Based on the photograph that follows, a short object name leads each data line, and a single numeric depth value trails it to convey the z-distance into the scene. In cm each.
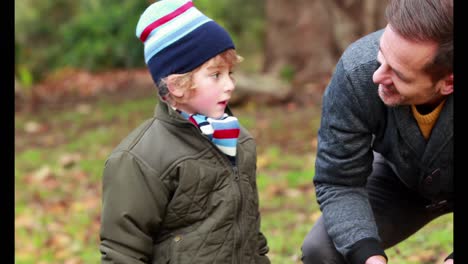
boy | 519
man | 507
